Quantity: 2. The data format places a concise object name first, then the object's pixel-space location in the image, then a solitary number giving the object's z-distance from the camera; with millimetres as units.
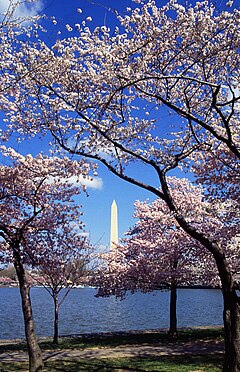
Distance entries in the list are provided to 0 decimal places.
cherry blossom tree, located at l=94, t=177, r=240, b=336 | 16016
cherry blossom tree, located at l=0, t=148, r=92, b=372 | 9633
